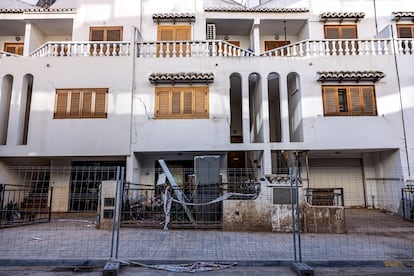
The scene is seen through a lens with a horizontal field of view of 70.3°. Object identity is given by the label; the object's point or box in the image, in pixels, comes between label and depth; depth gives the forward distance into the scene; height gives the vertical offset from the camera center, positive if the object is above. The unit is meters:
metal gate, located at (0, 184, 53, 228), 9.44 -0.55
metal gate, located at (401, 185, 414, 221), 10.12 -0.40
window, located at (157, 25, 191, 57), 13.67 +7.25
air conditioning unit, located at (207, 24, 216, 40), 14.21 +7.59
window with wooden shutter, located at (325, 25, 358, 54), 13.70 +7.32
